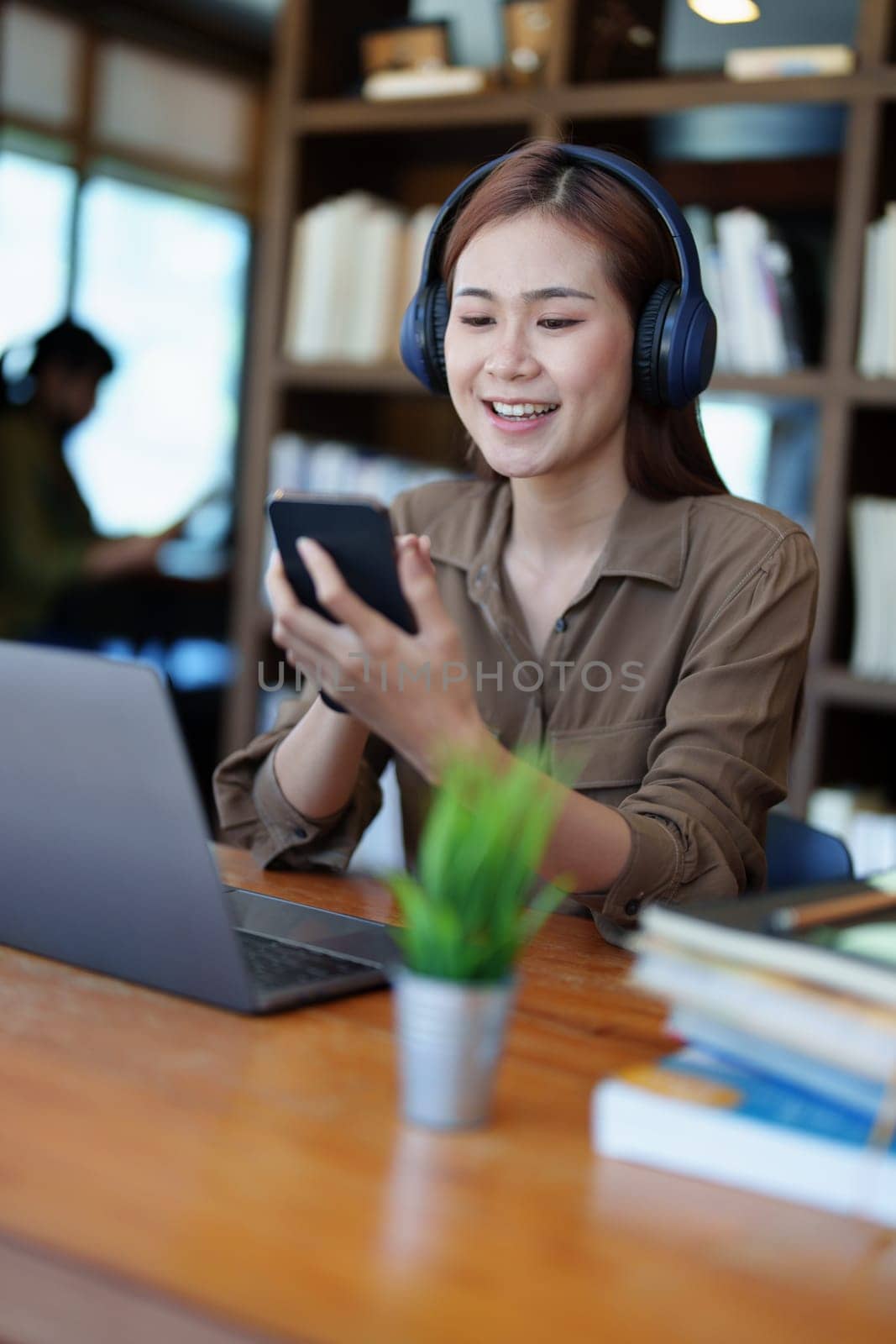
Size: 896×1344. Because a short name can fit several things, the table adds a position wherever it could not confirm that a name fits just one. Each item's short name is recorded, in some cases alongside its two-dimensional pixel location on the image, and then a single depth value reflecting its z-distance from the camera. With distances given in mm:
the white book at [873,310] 2484
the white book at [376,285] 2984
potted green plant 716
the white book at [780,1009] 719
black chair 1531
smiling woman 1396
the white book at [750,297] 2617
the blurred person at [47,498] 4156
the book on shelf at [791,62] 2516
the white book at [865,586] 2527
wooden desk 595
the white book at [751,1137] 707
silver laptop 896
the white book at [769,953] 718
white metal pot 723
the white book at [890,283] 2461
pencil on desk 777
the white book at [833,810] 2562
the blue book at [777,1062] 737
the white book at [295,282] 3023
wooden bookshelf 2490
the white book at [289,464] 3023
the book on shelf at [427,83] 2859
